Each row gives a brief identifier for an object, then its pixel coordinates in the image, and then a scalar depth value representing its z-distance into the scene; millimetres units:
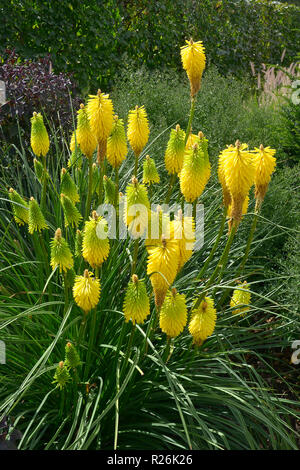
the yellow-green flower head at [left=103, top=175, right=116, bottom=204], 2838
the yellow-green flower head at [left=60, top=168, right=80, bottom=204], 2734
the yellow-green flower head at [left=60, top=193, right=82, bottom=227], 2549
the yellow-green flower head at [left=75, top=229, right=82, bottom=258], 2520
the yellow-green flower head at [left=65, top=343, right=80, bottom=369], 2197
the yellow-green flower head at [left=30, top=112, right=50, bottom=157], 2812
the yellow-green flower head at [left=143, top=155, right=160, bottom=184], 2912
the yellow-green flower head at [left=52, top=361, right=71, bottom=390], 2252
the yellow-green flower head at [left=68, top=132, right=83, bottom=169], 3316
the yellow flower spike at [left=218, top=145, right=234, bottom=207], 2186
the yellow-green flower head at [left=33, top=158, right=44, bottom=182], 3010
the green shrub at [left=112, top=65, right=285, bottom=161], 5641
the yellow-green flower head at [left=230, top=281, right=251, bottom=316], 2775
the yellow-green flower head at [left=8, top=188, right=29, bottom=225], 2695
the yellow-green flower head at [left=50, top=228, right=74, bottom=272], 2223
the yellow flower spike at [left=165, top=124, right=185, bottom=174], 2641
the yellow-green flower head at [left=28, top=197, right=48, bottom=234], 2512
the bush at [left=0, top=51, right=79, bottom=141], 4848
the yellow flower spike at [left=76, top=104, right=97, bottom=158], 2674
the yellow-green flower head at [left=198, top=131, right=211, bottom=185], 2322
